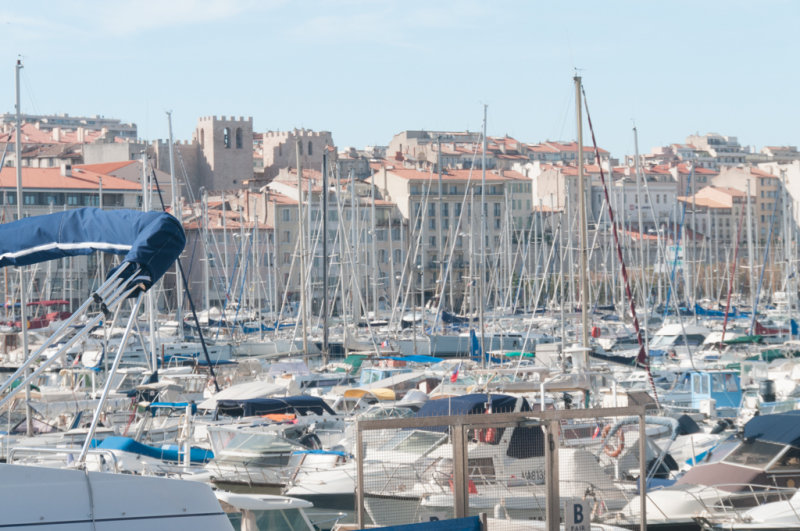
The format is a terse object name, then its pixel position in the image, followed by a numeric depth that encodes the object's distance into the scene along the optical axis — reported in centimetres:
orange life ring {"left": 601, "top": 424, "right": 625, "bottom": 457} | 2550
